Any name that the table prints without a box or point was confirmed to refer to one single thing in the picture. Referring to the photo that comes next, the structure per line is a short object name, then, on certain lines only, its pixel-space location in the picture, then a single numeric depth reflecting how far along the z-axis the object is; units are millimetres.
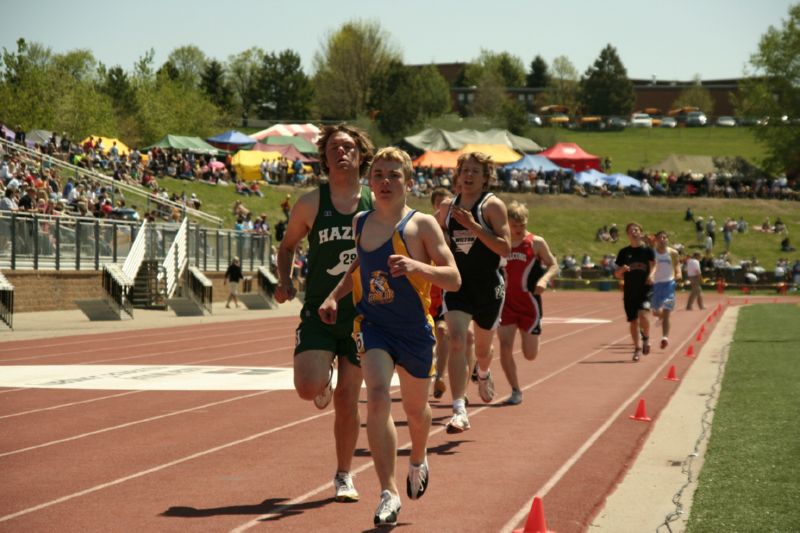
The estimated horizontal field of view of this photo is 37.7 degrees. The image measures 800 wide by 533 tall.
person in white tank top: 20578
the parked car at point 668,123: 140500
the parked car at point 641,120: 140750
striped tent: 76125
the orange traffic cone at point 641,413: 11252
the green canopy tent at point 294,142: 69250
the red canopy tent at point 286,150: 68062
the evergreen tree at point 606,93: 152125
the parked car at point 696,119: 138625
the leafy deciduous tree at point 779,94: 92125
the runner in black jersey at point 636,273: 18344
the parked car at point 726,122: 138125
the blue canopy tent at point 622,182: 72625
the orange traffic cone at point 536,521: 5820
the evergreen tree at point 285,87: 137625
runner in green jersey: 6785
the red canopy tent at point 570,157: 73500
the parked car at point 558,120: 140875
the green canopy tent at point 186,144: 61291
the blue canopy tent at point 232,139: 69750
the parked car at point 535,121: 138125
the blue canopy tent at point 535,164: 70250
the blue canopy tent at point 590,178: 71938
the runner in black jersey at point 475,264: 9383
